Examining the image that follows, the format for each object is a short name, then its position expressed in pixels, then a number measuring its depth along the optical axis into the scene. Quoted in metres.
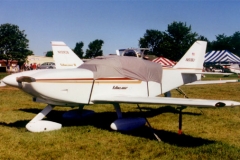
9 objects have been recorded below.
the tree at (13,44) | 70.19
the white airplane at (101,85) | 5.75
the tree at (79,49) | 106.25
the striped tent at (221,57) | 47.88
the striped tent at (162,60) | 29.64
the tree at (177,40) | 82.50
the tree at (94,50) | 93.38
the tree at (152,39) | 92.38
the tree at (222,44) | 104.44
